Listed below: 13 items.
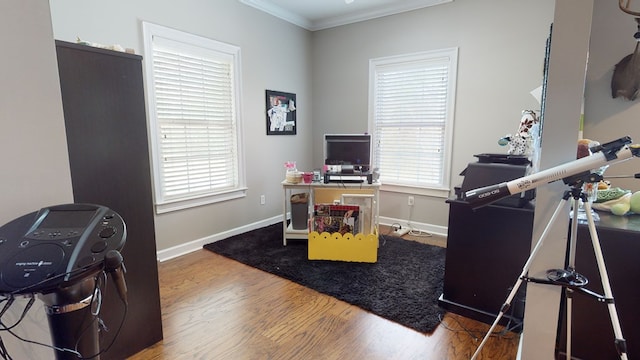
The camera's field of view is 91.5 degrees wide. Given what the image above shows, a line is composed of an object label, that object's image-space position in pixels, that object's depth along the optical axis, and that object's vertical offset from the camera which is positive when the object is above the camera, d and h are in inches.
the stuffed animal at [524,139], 94.3 +0.8
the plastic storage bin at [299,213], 135.3 -31.2
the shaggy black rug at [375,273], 85.5 -44.6
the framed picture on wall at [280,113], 156.3 +14.6
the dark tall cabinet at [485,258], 74.0 -29.1
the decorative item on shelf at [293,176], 127.8 -14.3
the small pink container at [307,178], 127.4 -15.1
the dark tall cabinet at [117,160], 57.4 -3.9
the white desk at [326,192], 123.3 -21.9
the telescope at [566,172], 43.6 -4.4
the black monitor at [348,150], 130.9 -3.8
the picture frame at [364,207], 115.9 -24.5
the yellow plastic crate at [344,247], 112.4 -38.3
